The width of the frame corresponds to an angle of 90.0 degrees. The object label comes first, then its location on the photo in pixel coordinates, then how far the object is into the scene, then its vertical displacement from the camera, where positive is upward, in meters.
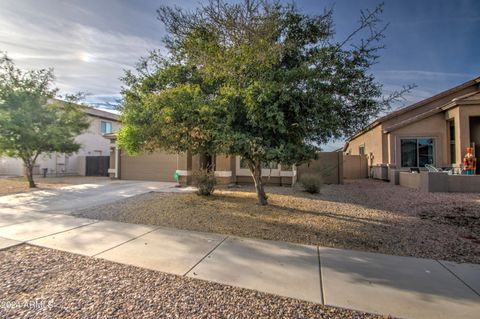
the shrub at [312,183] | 10.69 -0.86
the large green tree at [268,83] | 5.43 +2.00
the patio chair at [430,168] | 13.49 -0.25
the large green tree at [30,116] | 11.26 +2.45
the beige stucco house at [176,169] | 13.27 -0.27
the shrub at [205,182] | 9.48 -0.70
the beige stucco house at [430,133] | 13.15 +1.90
